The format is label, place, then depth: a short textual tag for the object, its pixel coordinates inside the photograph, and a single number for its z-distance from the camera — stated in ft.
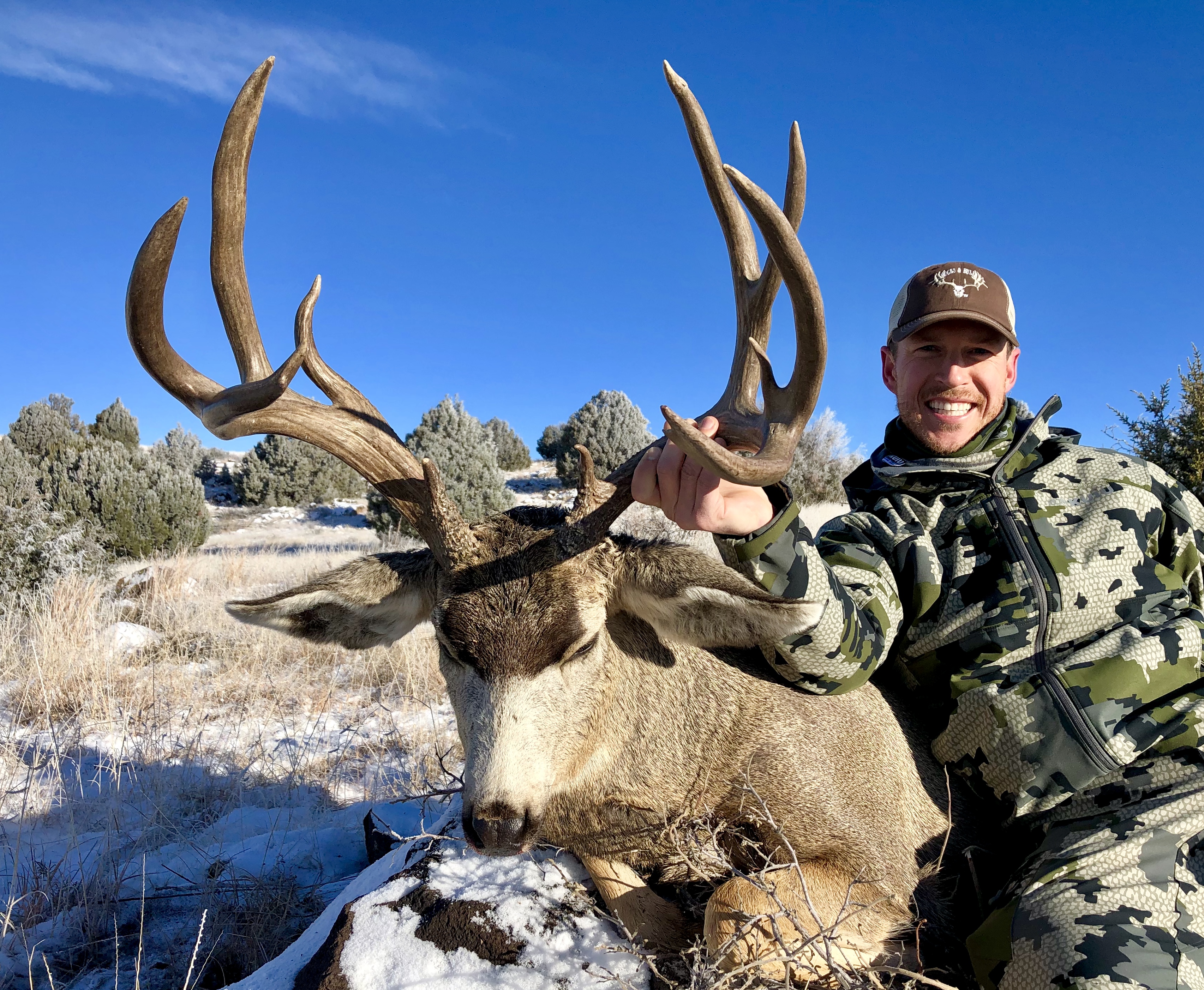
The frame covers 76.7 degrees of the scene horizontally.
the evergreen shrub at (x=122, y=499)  47.52
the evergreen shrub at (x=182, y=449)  107.34
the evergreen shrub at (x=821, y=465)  68.95
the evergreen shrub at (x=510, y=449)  114.11
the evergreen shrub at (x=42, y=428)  94.12
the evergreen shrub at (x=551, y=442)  115.03
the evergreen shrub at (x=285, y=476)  93.56
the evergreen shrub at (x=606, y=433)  71.46
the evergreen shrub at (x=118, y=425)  109.60
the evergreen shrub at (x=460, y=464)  56.24
